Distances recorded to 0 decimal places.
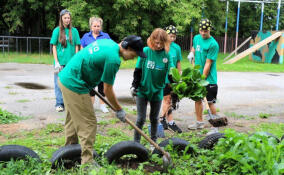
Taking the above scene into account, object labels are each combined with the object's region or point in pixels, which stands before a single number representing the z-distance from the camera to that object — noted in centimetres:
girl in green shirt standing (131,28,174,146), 430
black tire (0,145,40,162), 367
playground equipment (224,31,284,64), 1923
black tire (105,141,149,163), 394
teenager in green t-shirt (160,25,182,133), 580
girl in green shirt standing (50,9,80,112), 641
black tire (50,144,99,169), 380
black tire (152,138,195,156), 434
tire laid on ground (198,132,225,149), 449
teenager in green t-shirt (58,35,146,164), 330
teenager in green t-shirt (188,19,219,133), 556
